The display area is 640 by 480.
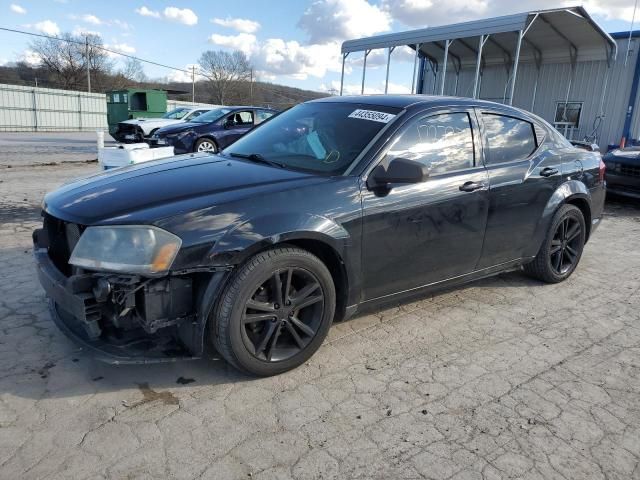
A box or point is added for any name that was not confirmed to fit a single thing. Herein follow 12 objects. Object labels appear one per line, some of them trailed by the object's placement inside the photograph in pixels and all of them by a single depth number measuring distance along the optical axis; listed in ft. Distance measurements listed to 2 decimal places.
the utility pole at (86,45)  185.26
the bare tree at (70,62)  199.87
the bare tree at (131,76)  215.92
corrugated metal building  50.80
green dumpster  74.74
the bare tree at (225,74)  225.97
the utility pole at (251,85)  216.80
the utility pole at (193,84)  216.37
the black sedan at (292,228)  8.29
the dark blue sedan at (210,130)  39.45
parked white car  51.93
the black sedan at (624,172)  28.58
